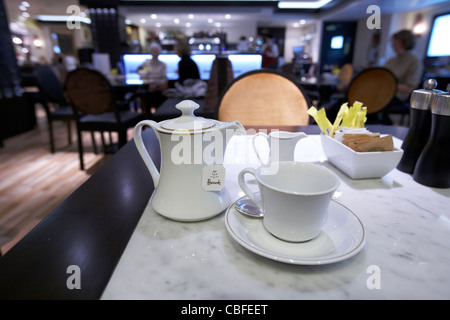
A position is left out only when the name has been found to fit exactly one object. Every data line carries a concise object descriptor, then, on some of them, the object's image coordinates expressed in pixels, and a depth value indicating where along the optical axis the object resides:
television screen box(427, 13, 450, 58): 5.93
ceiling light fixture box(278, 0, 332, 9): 8.55
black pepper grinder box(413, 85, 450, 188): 0.54
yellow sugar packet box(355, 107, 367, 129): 0.73
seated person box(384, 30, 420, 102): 3.11
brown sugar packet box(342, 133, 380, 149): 0.62
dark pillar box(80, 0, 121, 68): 6.74
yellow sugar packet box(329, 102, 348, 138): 0.72
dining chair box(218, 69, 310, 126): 1.25
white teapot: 0.42
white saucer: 0.34
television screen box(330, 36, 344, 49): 9.58
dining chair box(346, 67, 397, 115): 2.41
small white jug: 0.59
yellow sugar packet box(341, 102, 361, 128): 0.74
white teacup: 0.35
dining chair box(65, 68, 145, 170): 2.29
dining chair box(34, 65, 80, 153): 2.89
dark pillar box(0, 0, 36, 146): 3.45
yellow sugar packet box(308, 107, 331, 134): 0.72
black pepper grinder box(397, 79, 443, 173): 0.60
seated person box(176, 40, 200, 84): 3.25
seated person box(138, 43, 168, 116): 3.44
